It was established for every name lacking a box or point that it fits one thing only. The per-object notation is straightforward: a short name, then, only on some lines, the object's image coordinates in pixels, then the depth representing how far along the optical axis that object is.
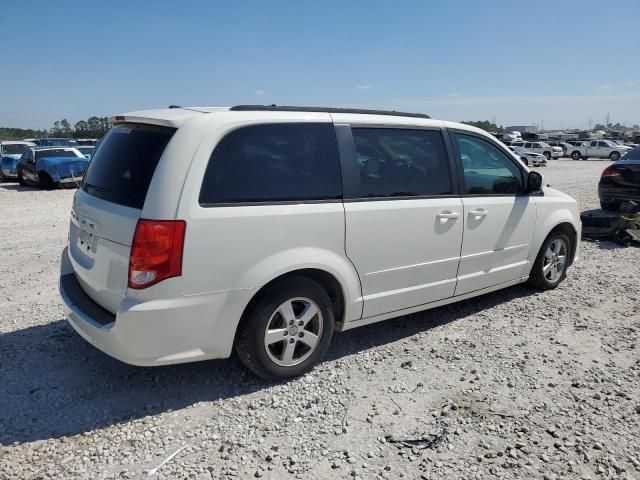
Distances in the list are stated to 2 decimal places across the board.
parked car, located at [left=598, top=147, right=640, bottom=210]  8.88
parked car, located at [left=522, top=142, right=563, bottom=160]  43.31
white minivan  2.97
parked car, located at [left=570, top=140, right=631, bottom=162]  43.62
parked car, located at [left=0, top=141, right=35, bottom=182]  21.05
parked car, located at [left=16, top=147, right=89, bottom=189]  17.47
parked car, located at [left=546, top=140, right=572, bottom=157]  45.91
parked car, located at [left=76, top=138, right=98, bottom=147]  29.77
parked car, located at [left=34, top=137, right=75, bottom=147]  27.42
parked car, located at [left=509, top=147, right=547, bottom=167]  34.50
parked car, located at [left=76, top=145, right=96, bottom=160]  22.12
